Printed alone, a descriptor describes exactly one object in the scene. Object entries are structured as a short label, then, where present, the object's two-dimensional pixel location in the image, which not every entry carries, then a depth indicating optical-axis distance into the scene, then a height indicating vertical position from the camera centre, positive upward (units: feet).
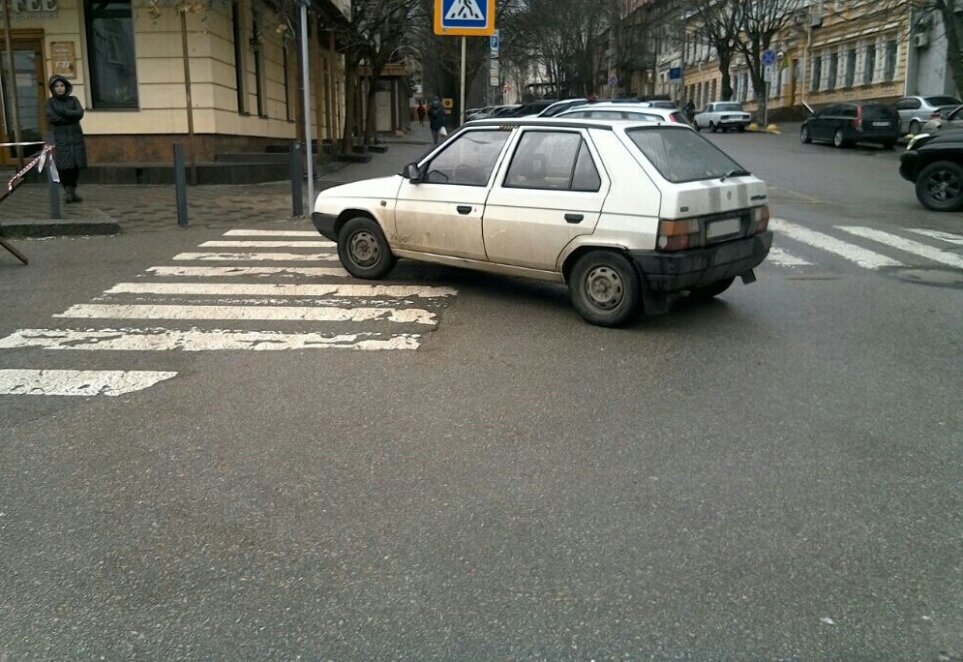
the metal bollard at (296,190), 43.55 -1.74
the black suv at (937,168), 45.50 -0.48
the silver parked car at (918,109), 104.12 +5.86
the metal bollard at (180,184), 39.93 -1.34
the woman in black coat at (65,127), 44.50 +1.34
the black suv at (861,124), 98.94 +3.85
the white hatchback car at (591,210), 21.91 -1.39
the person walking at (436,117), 101.09 +4.40
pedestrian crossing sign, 43.32 +6.79
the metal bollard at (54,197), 38.09 -1.87
